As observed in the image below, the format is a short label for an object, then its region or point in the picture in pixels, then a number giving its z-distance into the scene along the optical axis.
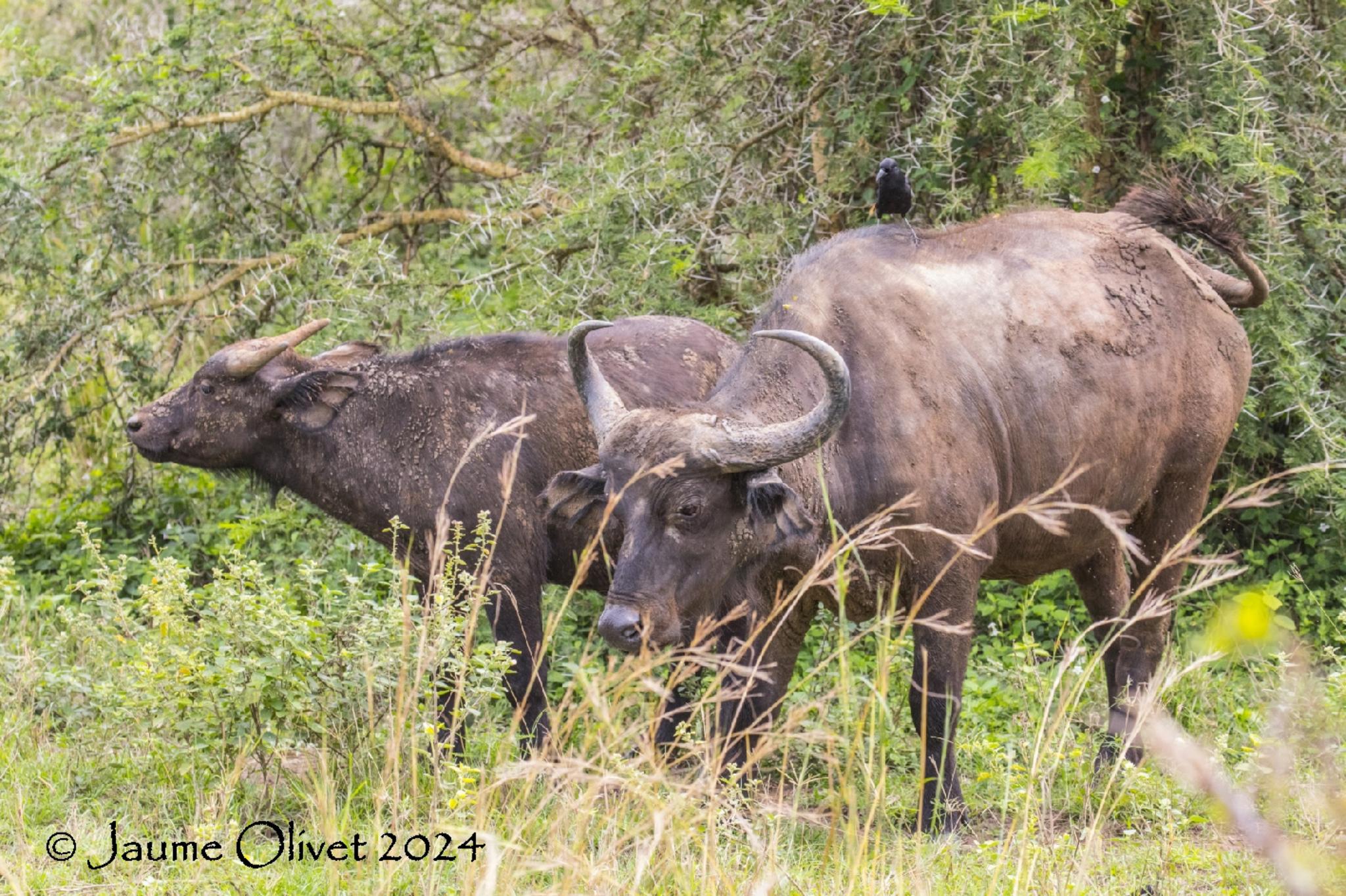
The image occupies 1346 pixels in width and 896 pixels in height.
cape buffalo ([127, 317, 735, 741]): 13.06
